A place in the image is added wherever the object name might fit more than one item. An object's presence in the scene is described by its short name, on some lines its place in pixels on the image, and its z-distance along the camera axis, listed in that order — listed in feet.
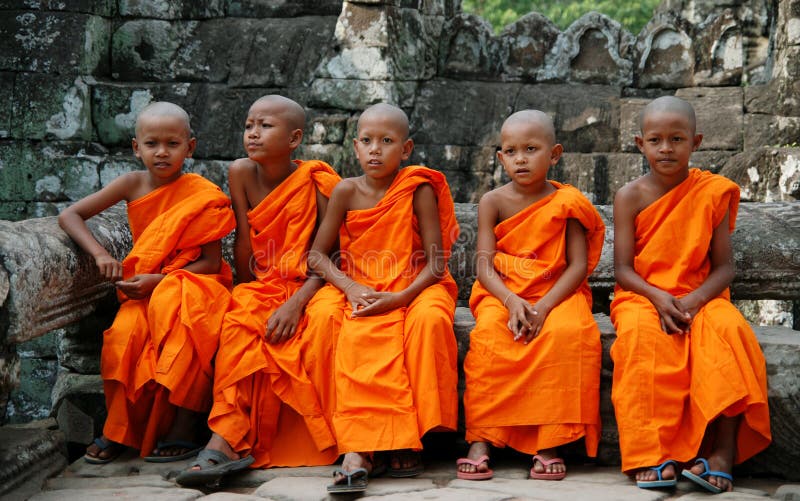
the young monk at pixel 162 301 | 24.25
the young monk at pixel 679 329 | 21.67
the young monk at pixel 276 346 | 23.73
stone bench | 21.86
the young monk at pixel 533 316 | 22.66
